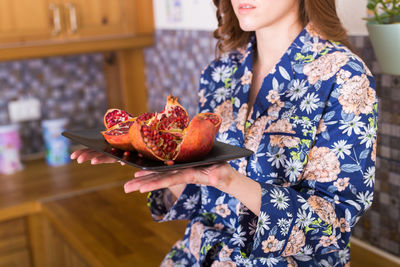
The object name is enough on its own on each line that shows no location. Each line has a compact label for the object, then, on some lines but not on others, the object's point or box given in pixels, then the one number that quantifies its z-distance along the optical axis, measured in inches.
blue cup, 99.0
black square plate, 32.7
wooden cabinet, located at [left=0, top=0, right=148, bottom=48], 88.0
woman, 40.3
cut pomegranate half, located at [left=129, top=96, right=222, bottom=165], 34.3
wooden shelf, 87.6
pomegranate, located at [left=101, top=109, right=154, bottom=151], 38.3
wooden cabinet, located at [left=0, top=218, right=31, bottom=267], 81.7
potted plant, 45.8
